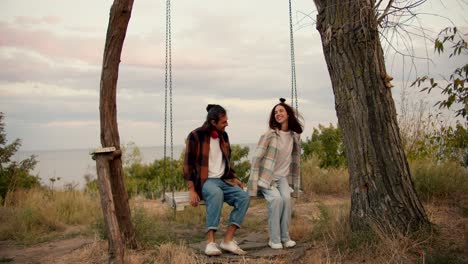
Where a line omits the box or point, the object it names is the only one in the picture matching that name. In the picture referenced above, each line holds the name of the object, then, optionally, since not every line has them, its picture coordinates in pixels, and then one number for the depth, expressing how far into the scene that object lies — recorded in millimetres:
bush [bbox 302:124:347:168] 11625
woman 5199
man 5062
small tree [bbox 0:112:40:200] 9719
